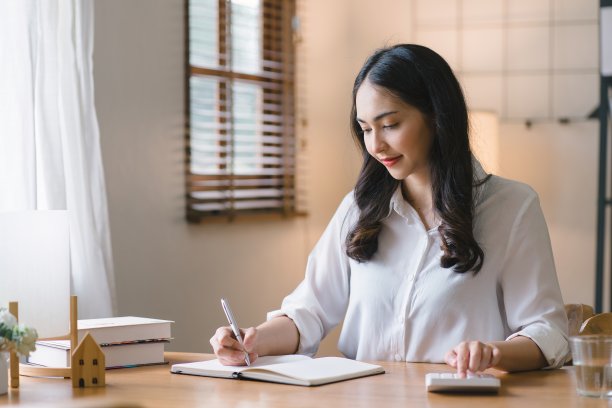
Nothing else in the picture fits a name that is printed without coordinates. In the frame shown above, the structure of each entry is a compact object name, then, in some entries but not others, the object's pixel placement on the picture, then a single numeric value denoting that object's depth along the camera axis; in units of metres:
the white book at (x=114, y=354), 2.57
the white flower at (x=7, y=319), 2.30
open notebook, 2.42
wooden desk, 2.27
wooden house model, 2.42
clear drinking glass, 2.28
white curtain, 3.24
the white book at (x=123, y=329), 2.60
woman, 2.70
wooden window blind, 4.26
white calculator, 2.33
